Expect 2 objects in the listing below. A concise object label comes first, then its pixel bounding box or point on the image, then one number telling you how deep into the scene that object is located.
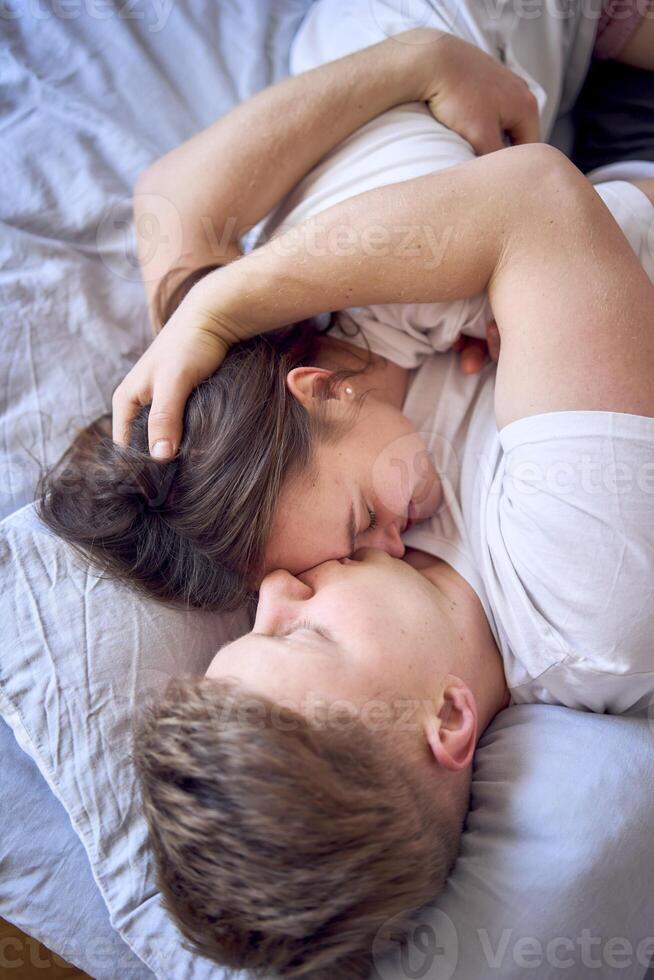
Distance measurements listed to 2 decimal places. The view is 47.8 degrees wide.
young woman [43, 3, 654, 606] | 0.82
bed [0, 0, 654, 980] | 0.71
